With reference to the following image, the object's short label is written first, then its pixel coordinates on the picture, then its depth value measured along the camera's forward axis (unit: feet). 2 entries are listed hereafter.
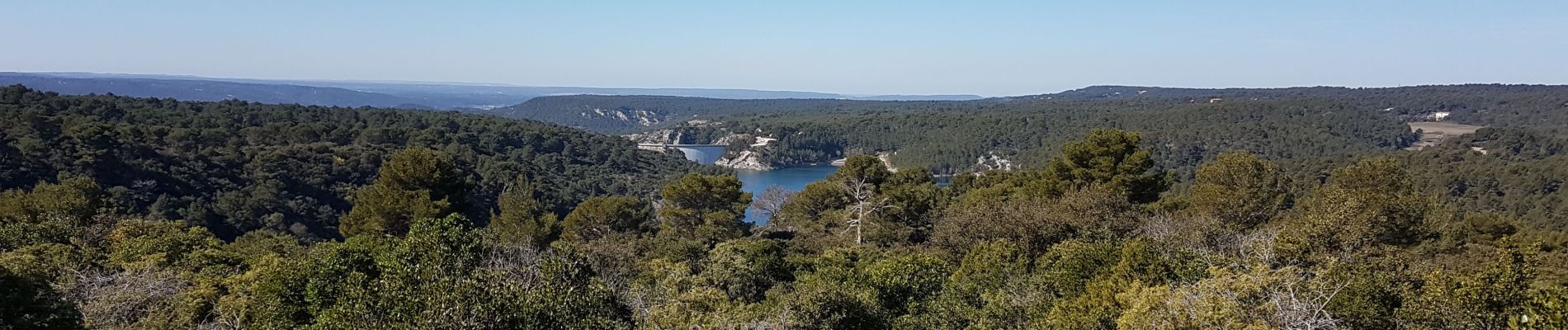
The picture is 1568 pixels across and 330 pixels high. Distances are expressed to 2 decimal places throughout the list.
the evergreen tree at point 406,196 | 91.20
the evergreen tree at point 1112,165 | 92.68
